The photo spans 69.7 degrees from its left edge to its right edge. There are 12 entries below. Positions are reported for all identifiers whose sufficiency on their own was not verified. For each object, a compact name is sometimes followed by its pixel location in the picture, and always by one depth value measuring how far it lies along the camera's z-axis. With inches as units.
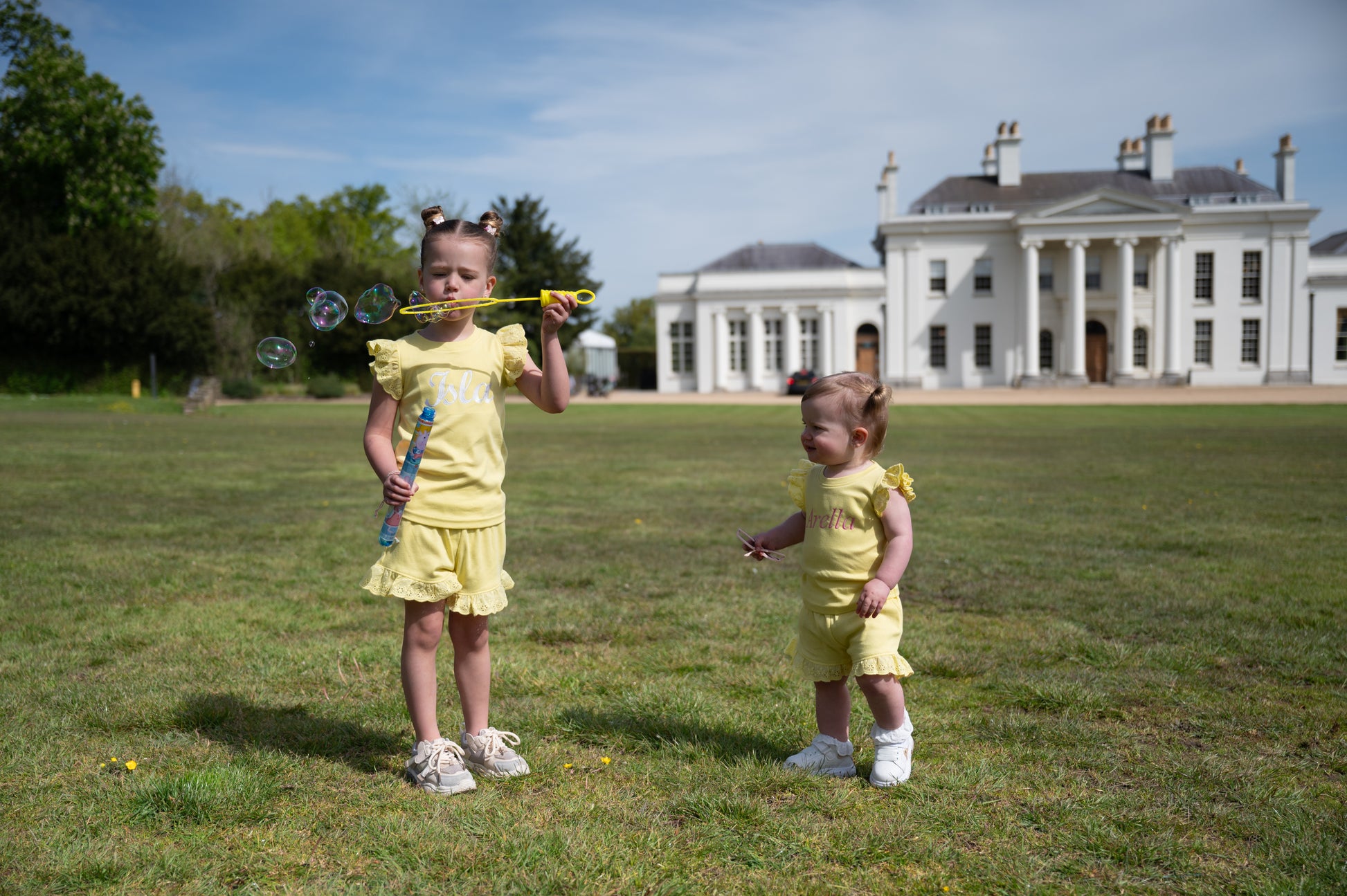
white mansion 2036.2
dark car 1847.9
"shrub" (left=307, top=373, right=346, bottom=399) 1680.6
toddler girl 123.3
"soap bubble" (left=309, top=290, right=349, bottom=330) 145.3
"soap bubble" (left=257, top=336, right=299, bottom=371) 154.6
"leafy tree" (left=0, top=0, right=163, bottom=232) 1581.0
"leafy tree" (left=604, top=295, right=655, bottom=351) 3580.2
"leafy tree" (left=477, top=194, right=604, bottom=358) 2192.4
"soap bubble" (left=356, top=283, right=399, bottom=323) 138.6
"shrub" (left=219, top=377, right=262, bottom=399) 1601.9
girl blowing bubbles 122.8
